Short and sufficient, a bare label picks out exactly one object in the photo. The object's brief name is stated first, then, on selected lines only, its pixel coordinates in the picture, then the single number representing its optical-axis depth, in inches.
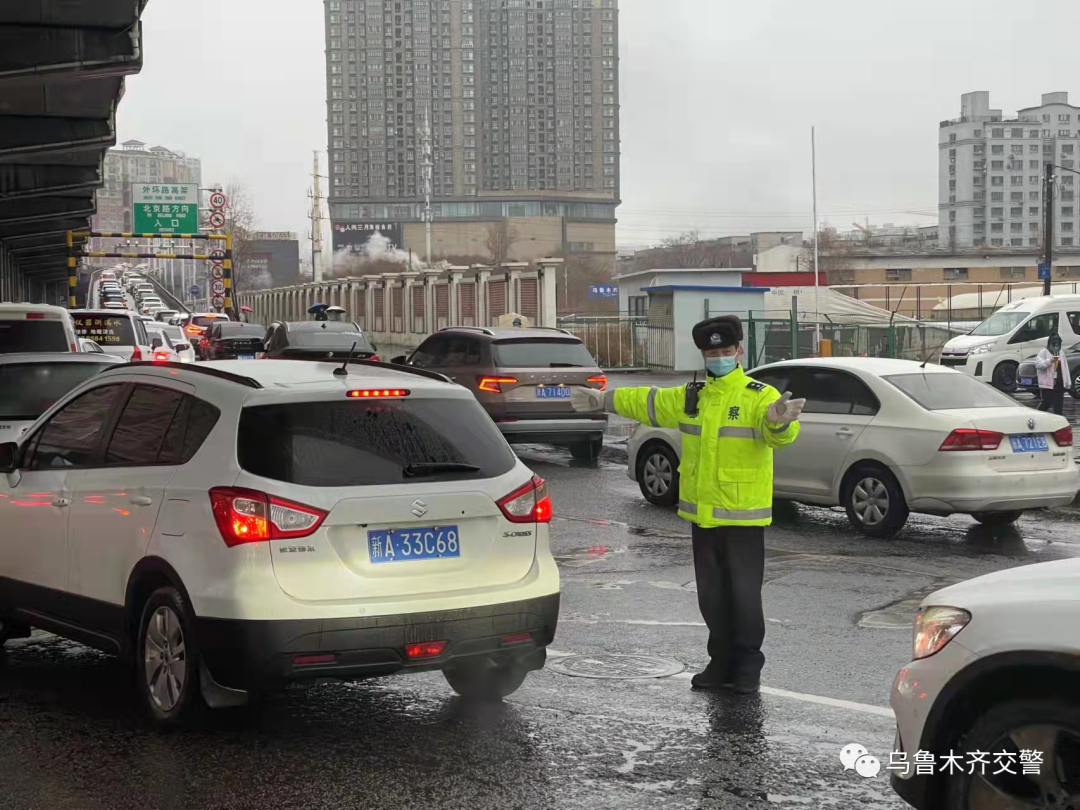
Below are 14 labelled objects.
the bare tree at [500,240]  5935.0
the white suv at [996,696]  147.2
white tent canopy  1978.7
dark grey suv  655.8
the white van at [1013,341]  1242.6
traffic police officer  258.2
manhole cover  271.3
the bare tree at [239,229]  4338.1
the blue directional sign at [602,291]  2784.9
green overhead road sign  2527.1
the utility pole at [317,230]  3348.9
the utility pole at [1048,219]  1776.6
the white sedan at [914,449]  442.3
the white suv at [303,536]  215.5
